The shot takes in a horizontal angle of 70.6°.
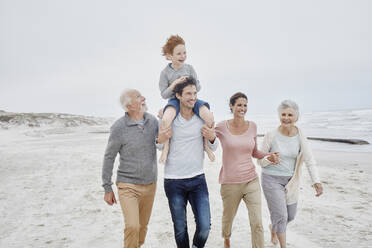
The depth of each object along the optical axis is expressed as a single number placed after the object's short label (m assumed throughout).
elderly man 3.37
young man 3.20
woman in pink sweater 3.74
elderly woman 3.82
